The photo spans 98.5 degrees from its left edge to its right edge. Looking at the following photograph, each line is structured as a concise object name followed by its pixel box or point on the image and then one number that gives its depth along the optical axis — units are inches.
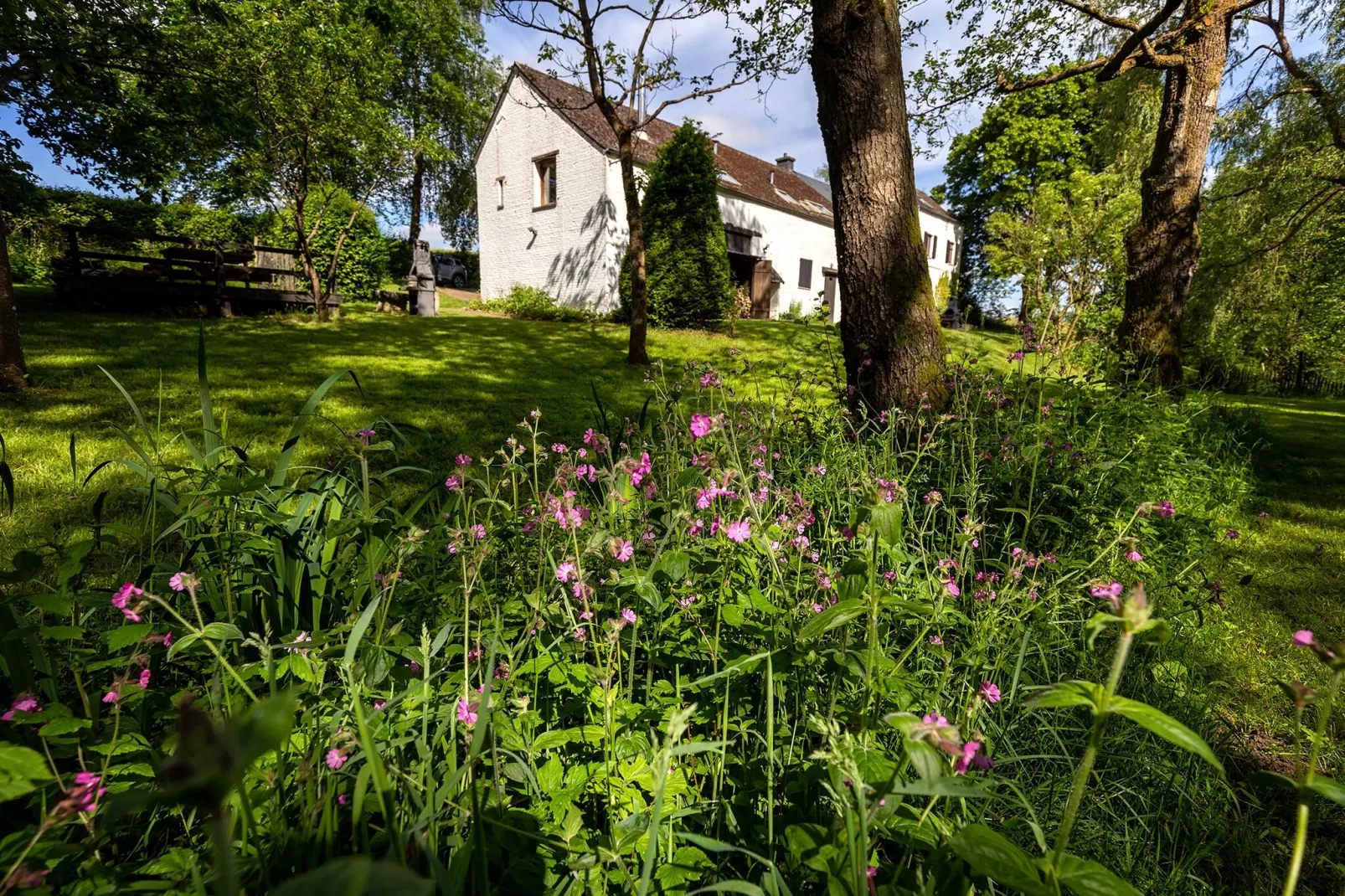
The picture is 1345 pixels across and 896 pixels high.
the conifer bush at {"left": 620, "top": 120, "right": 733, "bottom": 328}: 562.9
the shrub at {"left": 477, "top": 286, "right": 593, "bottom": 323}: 647.1
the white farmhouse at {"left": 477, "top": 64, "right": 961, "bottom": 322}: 652.7
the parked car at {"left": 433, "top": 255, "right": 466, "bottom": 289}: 1117.1
